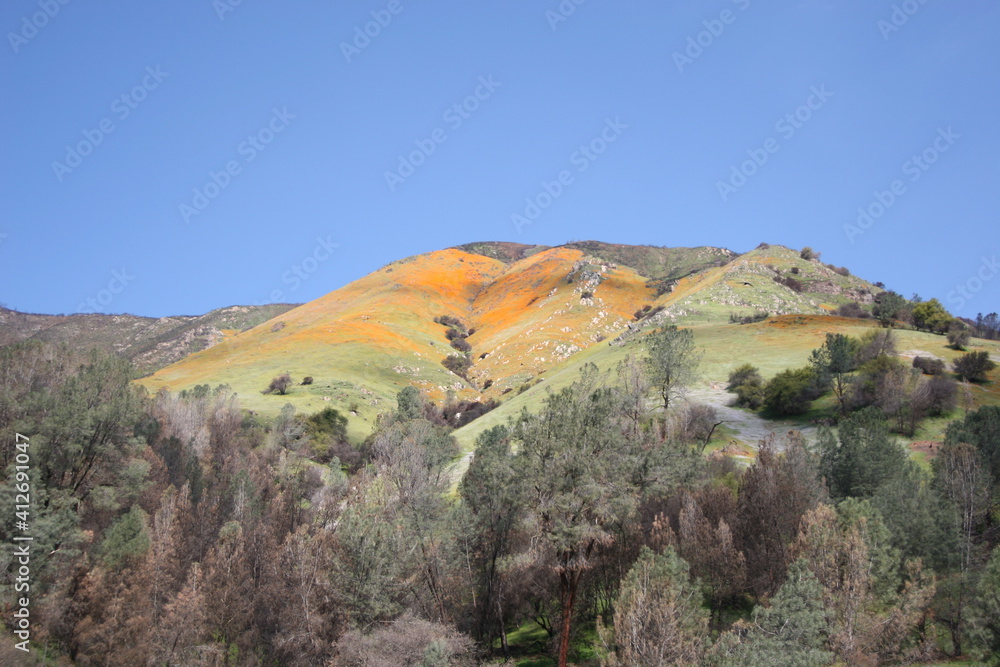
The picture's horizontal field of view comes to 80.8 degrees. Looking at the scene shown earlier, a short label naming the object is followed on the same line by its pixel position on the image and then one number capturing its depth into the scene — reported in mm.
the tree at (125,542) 33125
